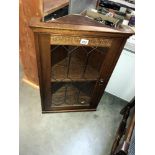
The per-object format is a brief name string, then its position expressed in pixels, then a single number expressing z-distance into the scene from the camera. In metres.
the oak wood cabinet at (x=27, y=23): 1.19
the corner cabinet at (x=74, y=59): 1.06
